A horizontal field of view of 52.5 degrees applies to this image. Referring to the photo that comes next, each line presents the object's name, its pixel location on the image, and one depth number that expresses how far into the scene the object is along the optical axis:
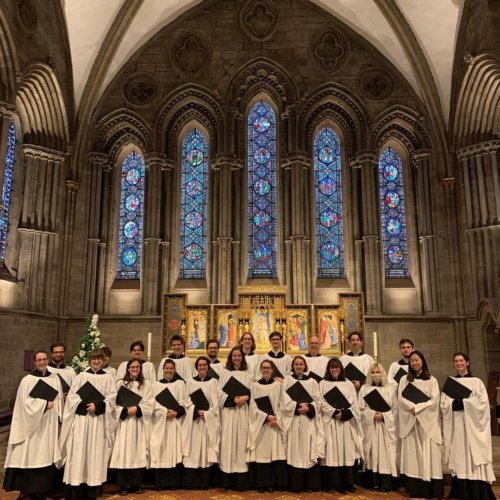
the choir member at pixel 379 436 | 6.59
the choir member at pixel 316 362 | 8.23
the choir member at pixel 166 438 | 6.59
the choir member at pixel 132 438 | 6.41
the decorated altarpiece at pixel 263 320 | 12.52
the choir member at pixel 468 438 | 5.99
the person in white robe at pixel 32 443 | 5.98
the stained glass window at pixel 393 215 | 15.08
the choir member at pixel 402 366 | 7.02
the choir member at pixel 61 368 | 6.77
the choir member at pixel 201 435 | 6.64
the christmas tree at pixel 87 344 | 11.35
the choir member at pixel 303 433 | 6.57
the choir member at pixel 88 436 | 6.02
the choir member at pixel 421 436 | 6.21
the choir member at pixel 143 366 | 7.10
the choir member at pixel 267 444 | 6.64
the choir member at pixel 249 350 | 7.72
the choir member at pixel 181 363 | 7.85
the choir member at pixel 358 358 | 8.04
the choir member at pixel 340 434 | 6.60
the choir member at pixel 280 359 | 7.89
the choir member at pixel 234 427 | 6.64
